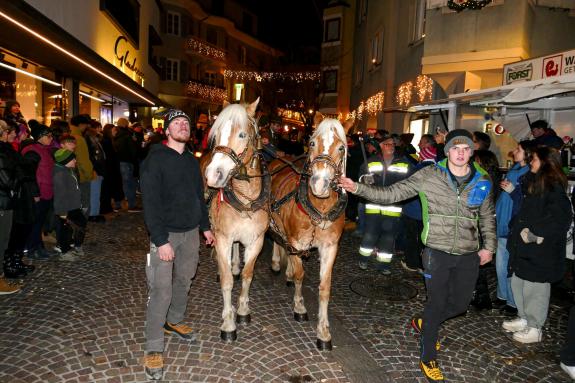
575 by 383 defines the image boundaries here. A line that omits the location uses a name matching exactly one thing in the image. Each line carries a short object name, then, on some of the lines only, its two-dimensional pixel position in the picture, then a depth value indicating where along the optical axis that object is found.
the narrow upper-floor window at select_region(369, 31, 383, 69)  18.81
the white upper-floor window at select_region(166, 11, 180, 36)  32.81
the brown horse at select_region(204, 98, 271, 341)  3.85
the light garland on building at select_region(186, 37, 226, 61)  34.28
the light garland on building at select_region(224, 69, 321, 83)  29.55
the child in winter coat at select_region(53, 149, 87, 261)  6.49
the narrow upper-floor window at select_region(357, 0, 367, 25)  24.23
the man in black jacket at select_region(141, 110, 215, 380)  3.41
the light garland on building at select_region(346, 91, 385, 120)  18.11
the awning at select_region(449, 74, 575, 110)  6.43
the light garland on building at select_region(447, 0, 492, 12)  9.80
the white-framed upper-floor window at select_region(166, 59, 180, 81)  33.34
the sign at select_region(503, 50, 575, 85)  7.73
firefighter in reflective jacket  6.44
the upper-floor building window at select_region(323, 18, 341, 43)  32.70
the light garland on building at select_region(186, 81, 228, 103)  34.44
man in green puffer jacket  3.57
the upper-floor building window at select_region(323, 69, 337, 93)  33.17
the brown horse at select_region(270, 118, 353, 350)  3.71
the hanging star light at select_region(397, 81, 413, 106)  14.38
